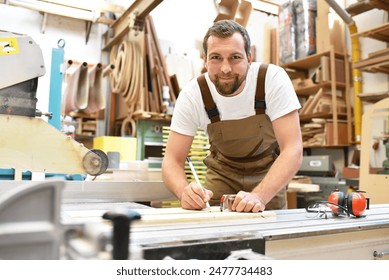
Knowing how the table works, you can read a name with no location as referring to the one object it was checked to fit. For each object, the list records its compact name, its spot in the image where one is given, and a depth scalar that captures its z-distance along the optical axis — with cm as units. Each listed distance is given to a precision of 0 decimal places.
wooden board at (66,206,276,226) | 78
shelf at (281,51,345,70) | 355
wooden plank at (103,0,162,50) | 332
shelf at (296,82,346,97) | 350
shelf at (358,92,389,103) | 302
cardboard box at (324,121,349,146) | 336
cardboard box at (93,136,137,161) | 308
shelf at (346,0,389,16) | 295
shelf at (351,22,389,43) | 284
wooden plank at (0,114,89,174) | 96
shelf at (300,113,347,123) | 344
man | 126
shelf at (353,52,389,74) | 279
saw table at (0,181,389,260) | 32
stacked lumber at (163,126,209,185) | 297
